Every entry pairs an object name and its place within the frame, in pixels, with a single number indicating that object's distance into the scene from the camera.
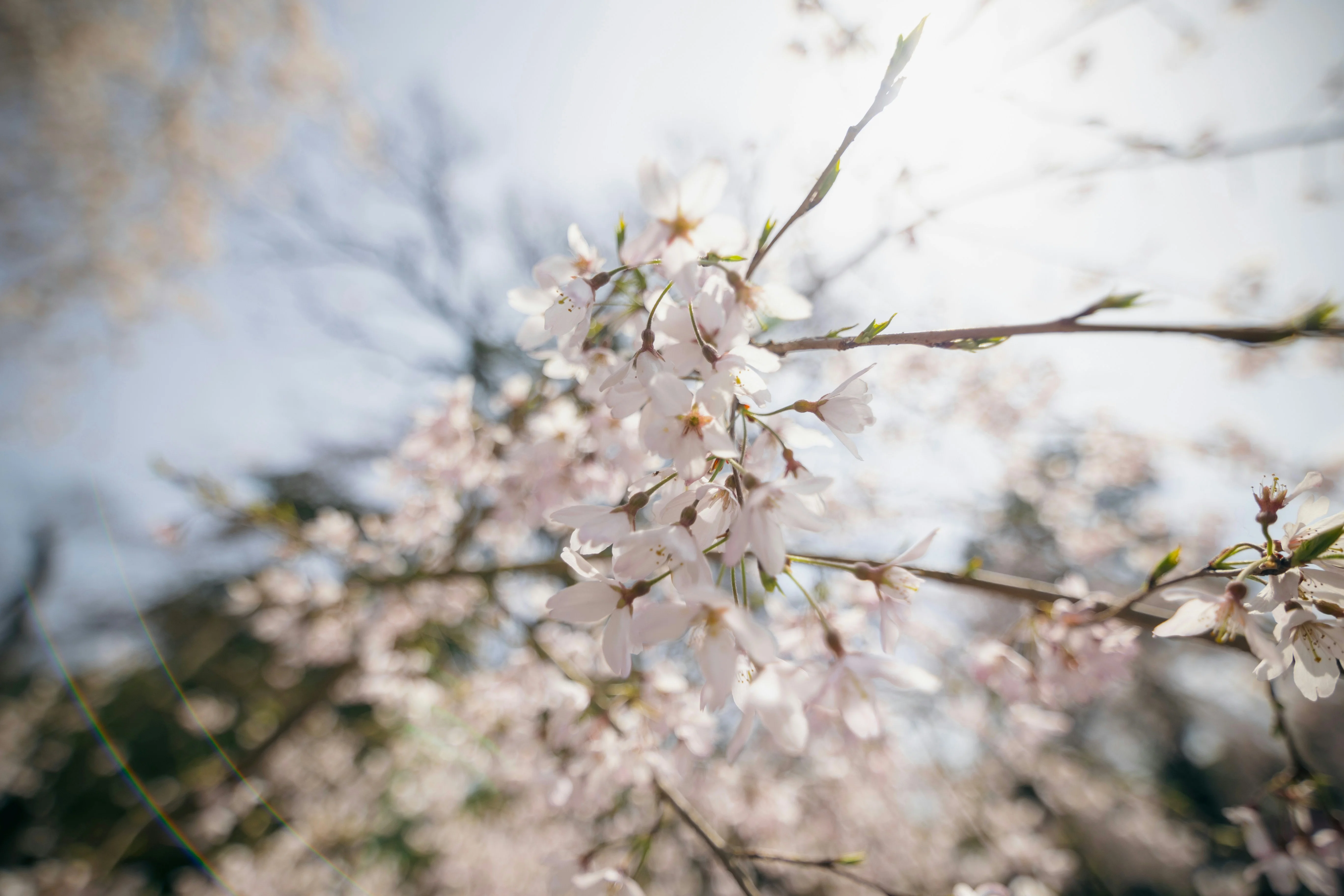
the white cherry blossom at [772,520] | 0.21
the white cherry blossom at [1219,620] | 0.23
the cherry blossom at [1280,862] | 0.30
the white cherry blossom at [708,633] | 0.21
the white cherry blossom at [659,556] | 0.21
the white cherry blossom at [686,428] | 0.22
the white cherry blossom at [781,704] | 0.21
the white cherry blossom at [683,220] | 0.22
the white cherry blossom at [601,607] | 0.23
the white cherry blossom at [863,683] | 0.22
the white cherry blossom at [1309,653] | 0.23
